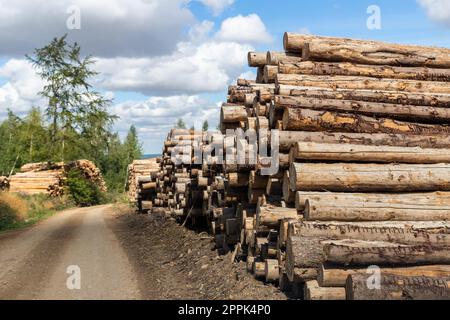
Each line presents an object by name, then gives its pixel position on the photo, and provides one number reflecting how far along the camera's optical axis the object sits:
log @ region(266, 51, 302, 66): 9.60
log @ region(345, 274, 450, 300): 5.53
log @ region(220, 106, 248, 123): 10.05
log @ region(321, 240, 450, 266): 6.00
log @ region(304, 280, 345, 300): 6.07
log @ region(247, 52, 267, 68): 10.19
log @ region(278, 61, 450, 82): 9.26
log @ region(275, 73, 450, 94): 8.86
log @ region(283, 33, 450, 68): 9.51
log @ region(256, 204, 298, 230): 7.69
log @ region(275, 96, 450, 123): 7.96
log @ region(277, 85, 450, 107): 8.35
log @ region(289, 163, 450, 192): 7.01
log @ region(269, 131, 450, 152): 7.58
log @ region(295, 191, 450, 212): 6.87
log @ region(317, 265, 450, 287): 6.02
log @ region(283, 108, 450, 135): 7.69
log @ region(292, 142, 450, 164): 7.22
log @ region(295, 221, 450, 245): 6.33
